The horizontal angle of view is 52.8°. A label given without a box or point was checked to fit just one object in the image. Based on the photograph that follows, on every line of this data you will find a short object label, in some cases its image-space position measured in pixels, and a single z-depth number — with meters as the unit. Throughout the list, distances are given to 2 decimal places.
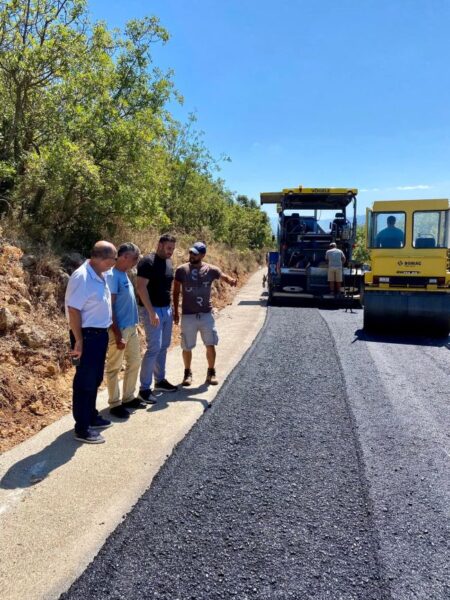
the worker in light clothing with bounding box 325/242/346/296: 12.23
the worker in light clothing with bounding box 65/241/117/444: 3.60
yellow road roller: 8.47
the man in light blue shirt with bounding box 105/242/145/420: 4.29
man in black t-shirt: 4.72
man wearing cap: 5.33
